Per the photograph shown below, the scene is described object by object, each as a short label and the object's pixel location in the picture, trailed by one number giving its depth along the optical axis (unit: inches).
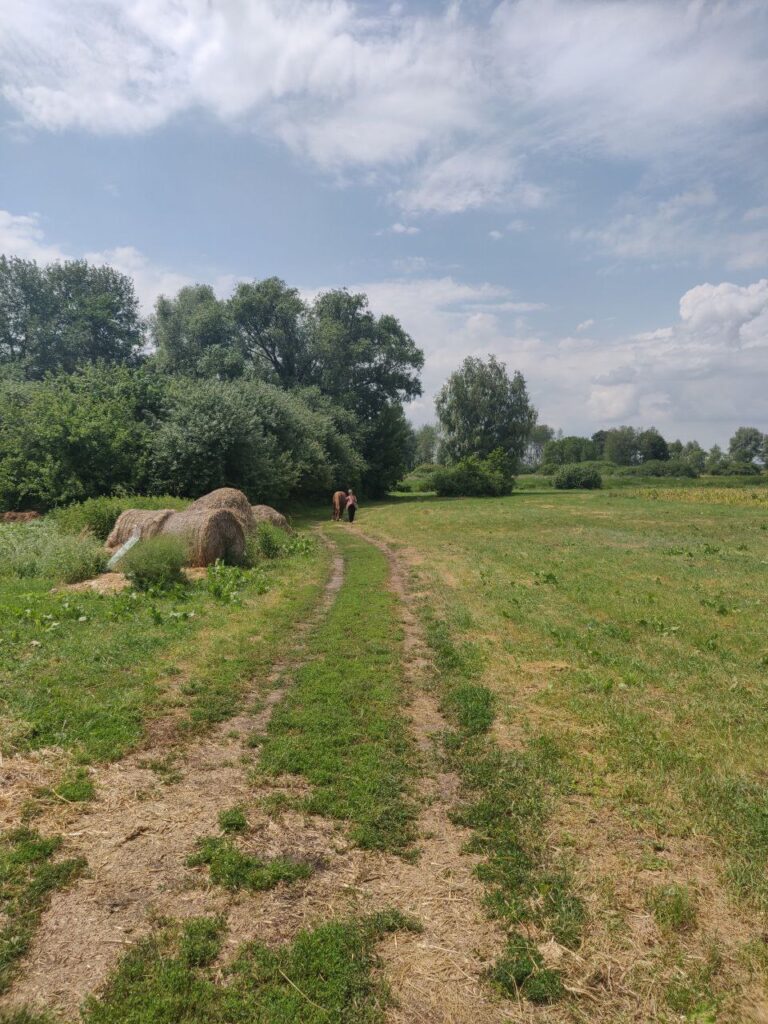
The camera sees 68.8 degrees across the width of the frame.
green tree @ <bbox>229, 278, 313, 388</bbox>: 1776.6
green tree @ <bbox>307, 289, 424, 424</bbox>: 1895.9
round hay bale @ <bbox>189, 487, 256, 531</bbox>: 642.2
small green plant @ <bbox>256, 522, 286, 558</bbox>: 639.8
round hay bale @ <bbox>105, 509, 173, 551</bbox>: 563.2
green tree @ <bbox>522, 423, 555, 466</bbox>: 6184.1
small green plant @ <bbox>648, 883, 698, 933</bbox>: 132.0
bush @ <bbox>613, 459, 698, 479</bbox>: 3371.1
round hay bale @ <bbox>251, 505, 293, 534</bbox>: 778.2
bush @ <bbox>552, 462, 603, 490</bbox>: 2805.1
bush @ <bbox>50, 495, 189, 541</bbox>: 656.4
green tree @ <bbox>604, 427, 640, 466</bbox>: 4842.5
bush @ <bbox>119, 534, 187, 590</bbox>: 440.1
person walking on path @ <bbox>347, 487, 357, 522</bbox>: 1119.0
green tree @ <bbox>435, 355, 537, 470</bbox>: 2433.6
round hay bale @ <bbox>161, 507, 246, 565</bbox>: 542.3
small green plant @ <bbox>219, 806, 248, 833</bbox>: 164.6
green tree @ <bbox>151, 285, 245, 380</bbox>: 1636.3
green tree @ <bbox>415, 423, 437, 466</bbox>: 5457.7
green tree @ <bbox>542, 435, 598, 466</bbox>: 5113.2
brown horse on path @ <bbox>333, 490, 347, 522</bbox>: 1167.6
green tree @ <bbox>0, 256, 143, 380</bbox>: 2042.3
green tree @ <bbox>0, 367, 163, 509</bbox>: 895.7
